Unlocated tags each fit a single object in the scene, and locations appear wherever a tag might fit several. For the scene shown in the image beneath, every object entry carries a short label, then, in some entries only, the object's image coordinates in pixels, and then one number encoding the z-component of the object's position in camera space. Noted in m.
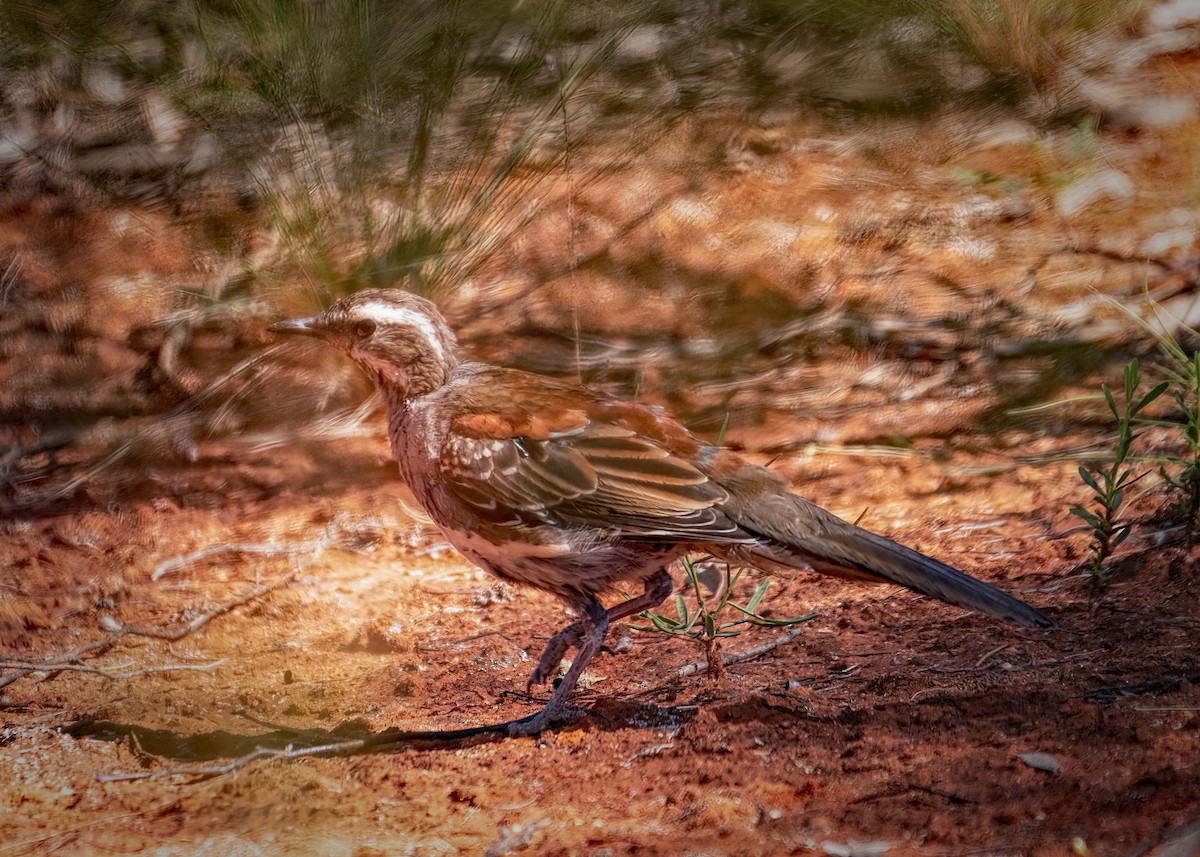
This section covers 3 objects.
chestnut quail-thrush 6.46
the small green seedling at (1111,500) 6.85
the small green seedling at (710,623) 6.74
